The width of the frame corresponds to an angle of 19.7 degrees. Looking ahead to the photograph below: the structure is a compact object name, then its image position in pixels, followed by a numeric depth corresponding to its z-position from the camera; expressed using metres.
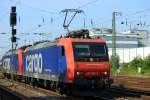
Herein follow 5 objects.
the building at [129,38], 134.88
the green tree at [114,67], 58.26
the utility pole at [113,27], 56.16
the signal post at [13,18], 30.27
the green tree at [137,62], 69.62
